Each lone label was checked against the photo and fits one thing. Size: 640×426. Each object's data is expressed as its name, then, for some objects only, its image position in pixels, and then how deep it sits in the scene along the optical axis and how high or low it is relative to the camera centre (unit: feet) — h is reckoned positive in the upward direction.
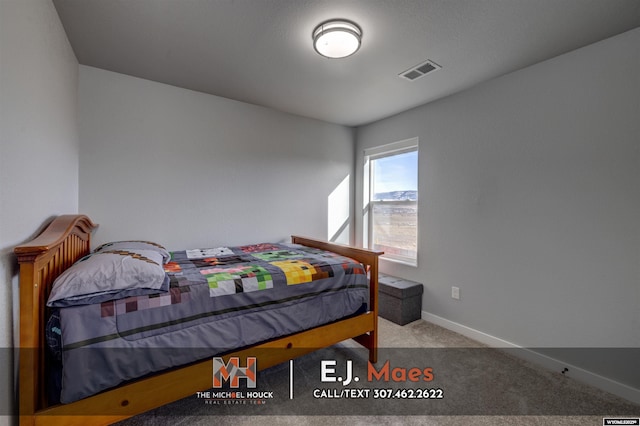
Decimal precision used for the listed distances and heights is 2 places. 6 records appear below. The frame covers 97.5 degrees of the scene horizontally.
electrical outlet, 8.89 -2.55
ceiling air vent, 7.18 +3.81
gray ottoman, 9.32 -3.00
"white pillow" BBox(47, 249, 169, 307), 4.02 -1.06
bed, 3.63 -2.61
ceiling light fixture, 5.61 +3.58
